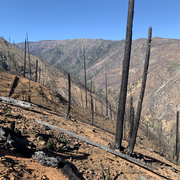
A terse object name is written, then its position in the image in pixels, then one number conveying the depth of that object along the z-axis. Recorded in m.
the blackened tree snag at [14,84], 19.67
